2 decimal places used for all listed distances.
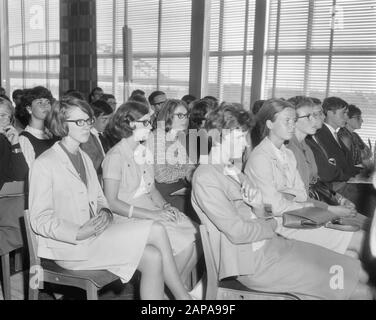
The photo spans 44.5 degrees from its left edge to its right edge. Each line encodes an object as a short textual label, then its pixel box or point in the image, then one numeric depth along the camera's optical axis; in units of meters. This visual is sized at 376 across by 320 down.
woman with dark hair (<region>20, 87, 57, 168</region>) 3.53
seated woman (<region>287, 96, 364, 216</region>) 3.49
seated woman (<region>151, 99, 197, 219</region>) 3.52
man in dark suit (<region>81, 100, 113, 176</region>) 4.05
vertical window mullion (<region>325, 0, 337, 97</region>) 6.89
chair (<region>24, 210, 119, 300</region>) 2.33
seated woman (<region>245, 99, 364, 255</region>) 2.82
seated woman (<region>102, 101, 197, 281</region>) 2.88
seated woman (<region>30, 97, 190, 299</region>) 2.33
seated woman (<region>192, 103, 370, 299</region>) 2.25
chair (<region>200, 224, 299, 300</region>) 2.18
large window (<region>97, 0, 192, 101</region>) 8.59
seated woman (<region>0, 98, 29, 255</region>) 2.80
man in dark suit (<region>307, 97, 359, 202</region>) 4.00
